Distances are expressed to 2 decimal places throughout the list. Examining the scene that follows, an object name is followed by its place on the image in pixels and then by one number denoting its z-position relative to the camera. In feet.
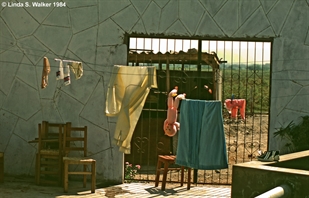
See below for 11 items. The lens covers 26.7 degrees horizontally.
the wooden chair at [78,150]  32.09
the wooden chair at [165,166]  32.83
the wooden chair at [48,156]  33.45
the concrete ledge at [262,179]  20.12
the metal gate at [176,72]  35.22
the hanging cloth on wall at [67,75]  31.35
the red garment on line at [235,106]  32.04
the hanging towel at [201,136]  29.66
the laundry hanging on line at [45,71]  31.17
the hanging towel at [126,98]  31.78
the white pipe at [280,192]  18.82
